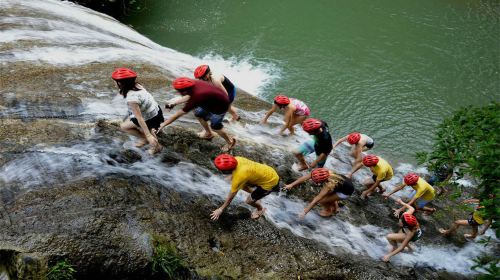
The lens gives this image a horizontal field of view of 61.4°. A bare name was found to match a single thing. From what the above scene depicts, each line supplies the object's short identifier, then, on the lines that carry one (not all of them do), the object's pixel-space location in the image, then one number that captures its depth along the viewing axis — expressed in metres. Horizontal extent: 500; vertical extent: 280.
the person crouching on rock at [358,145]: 8.56
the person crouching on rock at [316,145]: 7.29
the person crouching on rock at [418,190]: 7.93
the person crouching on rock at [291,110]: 8.28
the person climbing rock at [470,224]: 7.85
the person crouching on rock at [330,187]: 6.62
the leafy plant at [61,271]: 4.47
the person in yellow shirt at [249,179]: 5.46
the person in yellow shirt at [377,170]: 8.04
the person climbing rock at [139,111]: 5.58
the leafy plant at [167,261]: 5.03
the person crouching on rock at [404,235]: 6.59
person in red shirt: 5.76
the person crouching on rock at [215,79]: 6.50
